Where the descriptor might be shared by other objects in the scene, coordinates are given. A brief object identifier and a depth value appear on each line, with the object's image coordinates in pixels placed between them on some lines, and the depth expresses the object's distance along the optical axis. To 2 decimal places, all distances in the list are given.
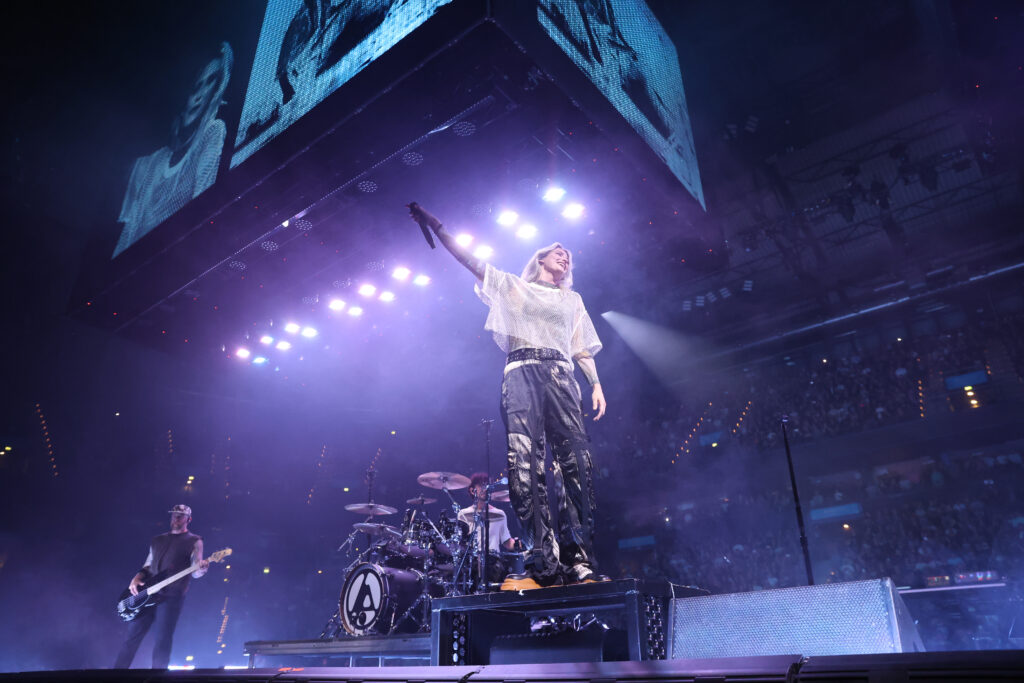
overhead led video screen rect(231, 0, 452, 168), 4.29
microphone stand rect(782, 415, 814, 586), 5.21
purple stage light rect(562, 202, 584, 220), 6.18
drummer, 6.95
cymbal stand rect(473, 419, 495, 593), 4.91
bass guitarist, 5.94
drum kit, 5.79
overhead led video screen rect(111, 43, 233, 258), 5.93
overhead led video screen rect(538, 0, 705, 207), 4.34
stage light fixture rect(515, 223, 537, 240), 7.14
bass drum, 5.68
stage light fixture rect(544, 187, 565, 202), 5.86
